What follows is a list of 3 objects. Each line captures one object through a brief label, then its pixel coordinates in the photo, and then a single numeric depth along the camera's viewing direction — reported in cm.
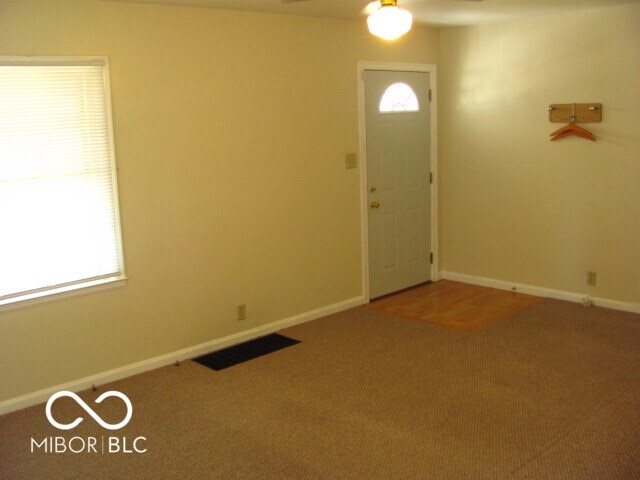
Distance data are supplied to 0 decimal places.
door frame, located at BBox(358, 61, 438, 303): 553
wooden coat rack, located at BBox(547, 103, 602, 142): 524
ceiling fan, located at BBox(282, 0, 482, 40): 318
